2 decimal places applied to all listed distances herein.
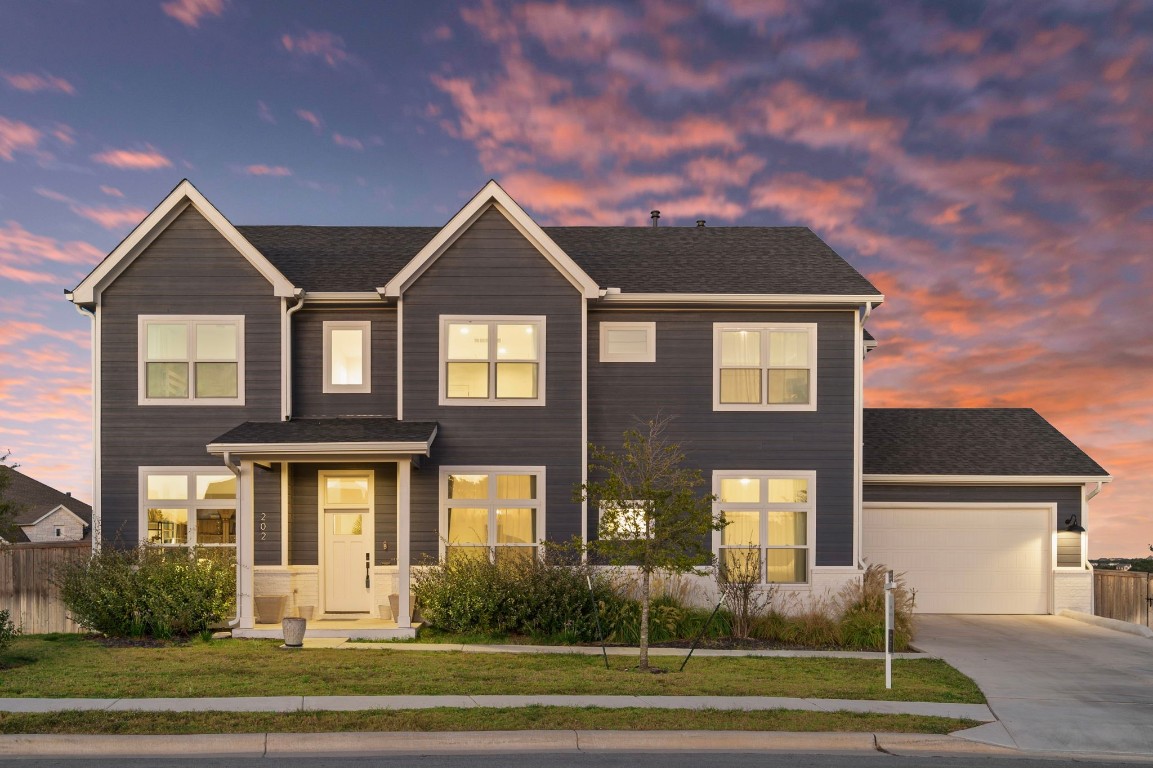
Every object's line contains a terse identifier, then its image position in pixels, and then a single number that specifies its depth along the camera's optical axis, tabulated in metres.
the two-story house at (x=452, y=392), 17.53
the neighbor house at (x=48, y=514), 43.78
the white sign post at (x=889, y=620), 11.30
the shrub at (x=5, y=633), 13.20
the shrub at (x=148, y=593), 15.36
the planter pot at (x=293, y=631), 14.73
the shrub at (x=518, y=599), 15.52
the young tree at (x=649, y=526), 13.12
